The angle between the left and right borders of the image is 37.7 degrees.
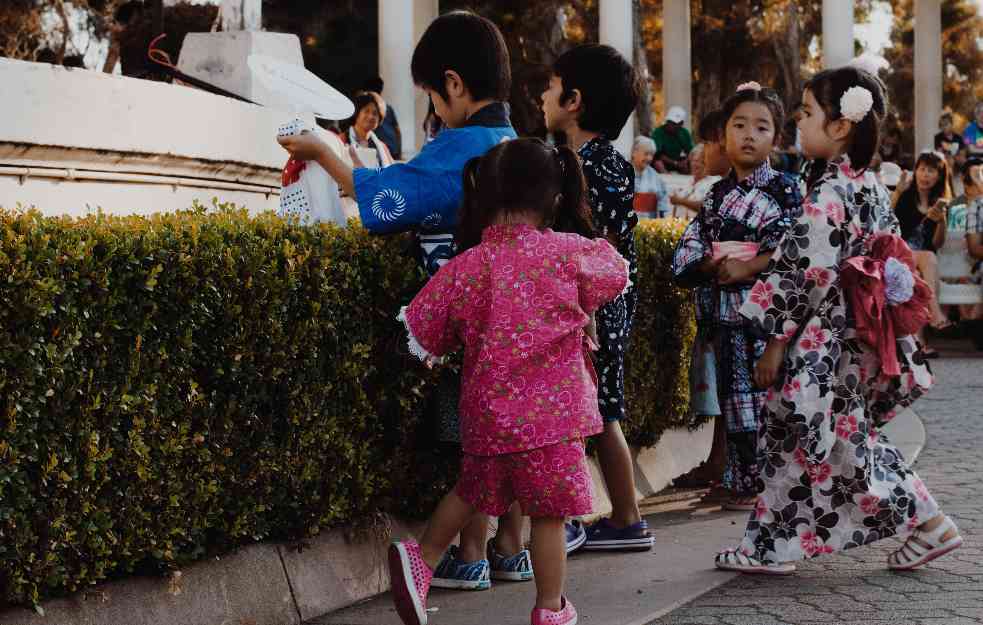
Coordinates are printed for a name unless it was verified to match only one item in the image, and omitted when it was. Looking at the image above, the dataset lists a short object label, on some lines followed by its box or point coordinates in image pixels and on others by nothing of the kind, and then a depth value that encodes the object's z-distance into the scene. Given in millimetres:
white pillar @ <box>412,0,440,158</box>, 21281
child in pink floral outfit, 4137
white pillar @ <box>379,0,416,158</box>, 21406
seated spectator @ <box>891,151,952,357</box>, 15430
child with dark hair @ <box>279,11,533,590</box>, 4629
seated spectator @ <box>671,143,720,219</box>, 11266
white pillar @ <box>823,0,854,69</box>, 25562
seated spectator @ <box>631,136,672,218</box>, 16453
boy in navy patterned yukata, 5379
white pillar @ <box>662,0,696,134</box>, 29281
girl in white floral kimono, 5168
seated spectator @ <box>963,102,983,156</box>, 22641
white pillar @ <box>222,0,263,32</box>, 8227
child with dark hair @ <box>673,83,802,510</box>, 6402
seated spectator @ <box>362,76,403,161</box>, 14617
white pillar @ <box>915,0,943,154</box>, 31422
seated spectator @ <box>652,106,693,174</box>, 21969
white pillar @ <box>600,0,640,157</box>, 24359
